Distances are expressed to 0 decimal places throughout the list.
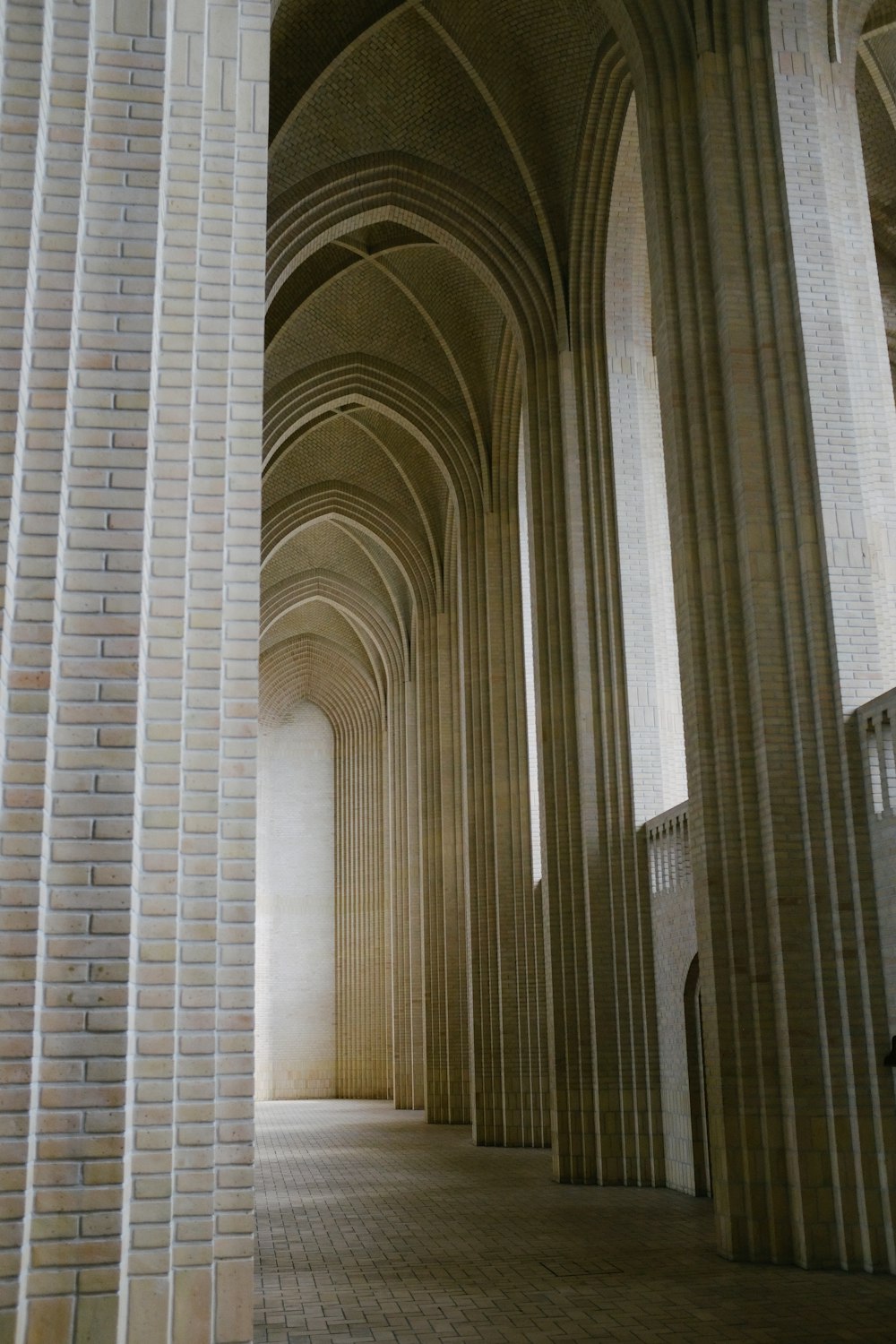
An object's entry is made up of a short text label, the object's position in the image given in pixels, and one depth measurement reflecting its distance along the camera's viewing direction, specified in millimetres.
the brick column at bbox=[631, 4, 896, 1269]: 8188
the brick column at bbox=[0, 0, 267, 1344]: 3680
